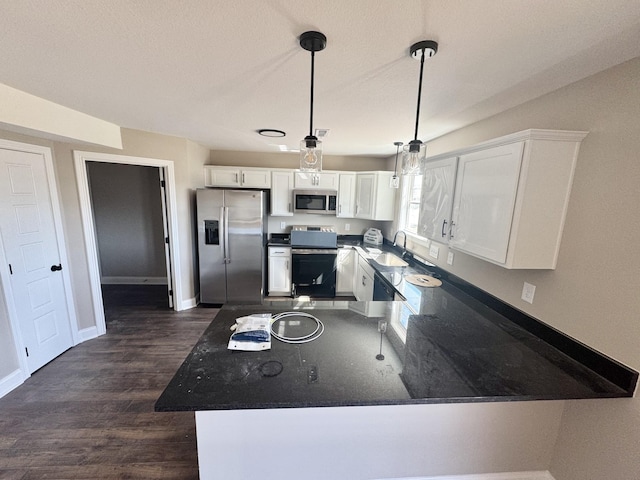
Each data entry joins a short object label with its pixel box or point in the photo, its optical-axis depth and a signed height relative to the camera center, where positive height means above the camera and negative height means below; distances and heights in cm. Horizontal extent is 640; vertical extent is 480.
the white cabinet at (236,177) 399 +30
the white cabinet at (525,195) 134 +6
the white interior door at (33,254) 217 -59
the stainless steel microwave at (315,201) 409 -3
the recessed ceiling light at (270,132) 275 +70
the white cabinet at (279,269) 403 -111
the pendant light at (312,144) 109 +29
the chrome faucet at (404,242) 334 -53
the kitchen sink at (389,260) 315 -75
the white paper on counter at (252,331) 134 -74
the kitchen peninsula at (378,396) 107 -78
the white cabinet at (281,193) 410 +7
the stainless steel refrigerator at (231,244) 357 -68
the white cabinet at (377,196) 394 +8
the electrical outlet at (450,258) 243 -51
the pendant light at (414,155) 116 +25
